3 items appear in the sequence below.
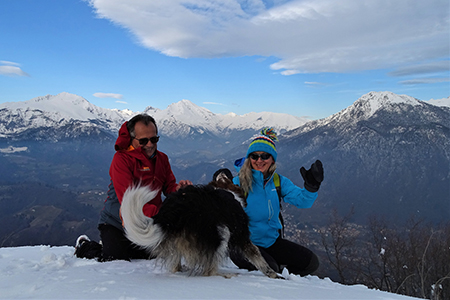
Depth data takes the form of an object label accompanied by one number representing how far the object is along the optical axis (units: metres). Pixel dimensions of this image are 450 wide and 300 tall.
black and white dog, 2.70
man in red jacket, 3.93
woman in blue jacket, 4.21
